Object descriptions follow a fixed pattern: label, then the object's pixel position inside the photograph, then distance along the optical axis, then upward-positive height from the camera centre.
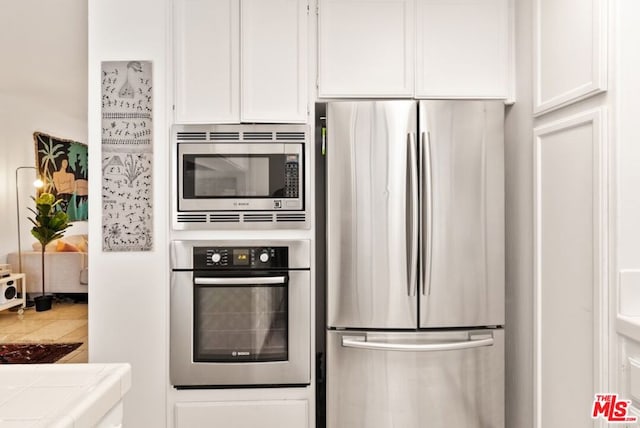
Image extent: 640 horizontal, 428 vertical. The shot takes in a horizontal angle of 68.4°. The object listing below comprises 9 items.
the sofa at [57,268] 4.19 -0.49
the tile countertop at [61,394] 0.82 -0.36
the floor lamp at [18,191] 4.21 +0.20
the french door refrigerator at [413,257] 2.15 -0.20
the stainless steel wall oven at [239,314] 2.18 -0.47
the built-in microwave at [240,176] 2.20 +0.18
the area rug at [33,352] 3.23 -0.98
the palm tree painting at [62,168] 4.26 +0.43
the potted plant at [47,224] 4.04 -0.09
